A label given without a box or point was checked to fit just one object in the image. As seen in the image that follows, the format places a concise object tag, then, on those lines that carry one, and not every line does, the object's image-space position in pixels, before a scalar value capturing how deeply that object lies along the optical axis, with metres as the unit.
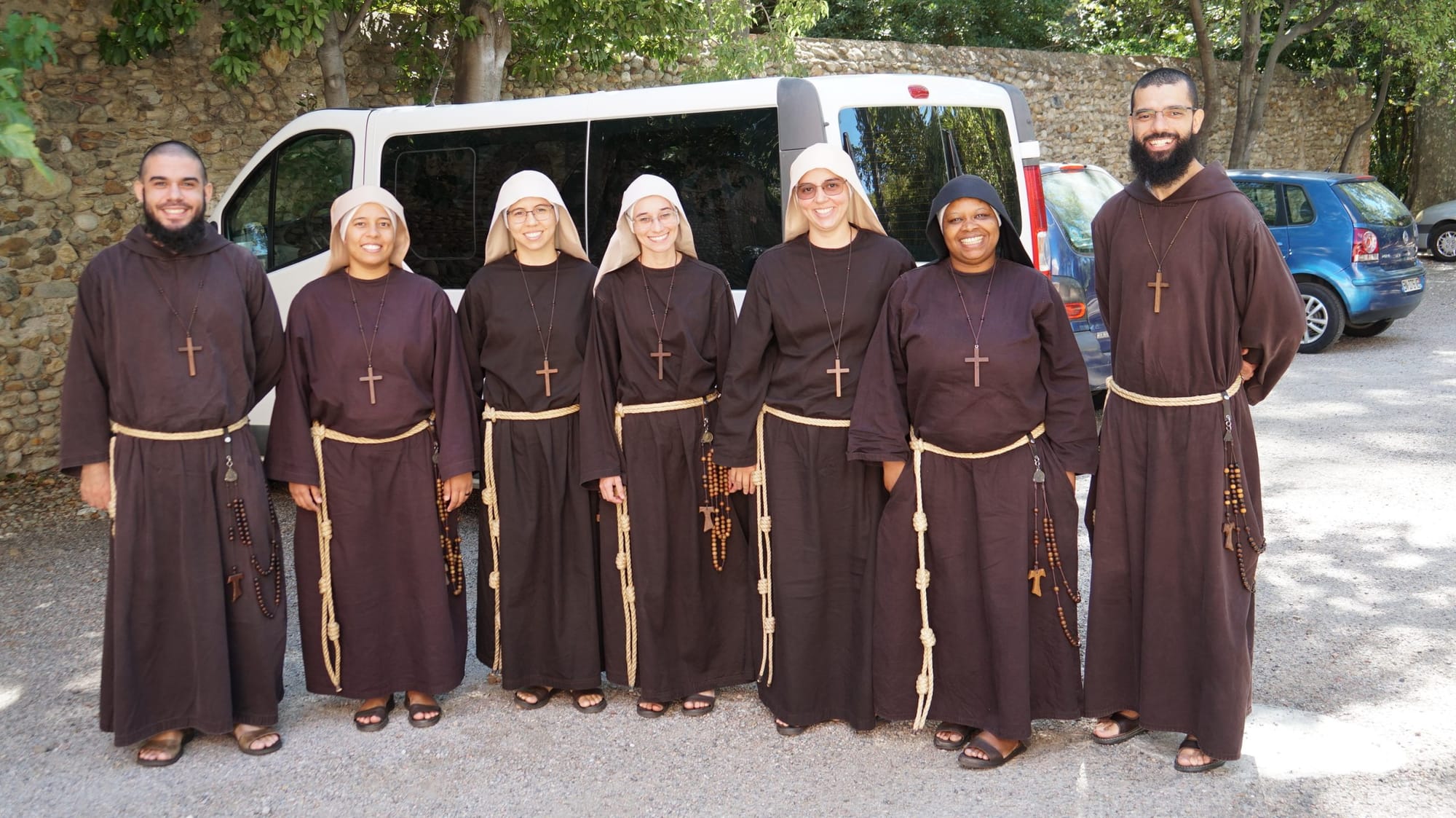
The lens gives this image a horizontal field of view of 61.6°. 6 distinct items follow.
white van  5.86
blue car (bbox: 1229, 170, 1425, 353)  10.91
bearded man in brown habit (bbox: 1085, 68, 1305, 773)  3.78
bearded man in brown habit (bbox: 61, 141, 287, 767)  4.09
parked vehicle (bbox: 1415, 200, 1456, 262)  17.95
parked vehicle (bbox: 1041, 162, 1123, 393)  7.70
